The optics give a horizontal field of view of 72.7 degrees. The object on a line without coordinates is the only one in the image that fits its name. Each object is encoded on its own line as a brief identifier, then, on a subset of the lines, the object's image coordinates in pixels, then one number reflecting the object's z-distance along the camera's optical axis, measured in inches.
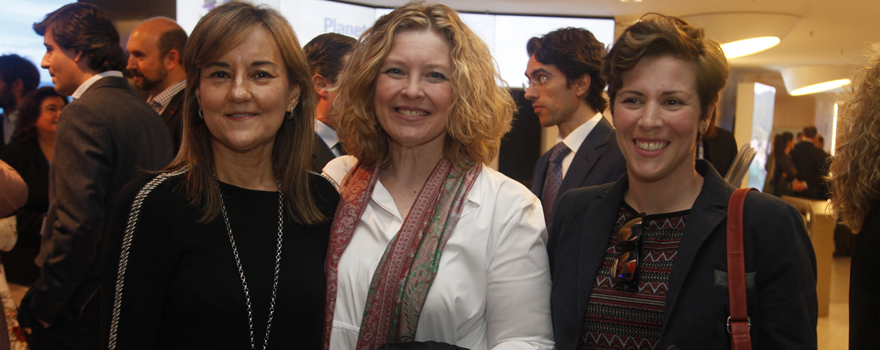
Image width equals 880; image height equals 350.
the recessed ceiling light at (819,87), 513.7
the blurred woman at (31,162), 142.3
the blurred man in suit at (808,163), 378.0
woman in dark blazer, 55.2
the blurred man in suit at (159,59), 134.4
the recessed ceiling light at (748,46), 312.5
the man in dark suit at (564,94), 120.3
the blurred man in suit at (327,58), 115.1
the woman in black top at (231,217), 54.1
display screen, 249.4
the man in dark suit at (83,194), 90.6
